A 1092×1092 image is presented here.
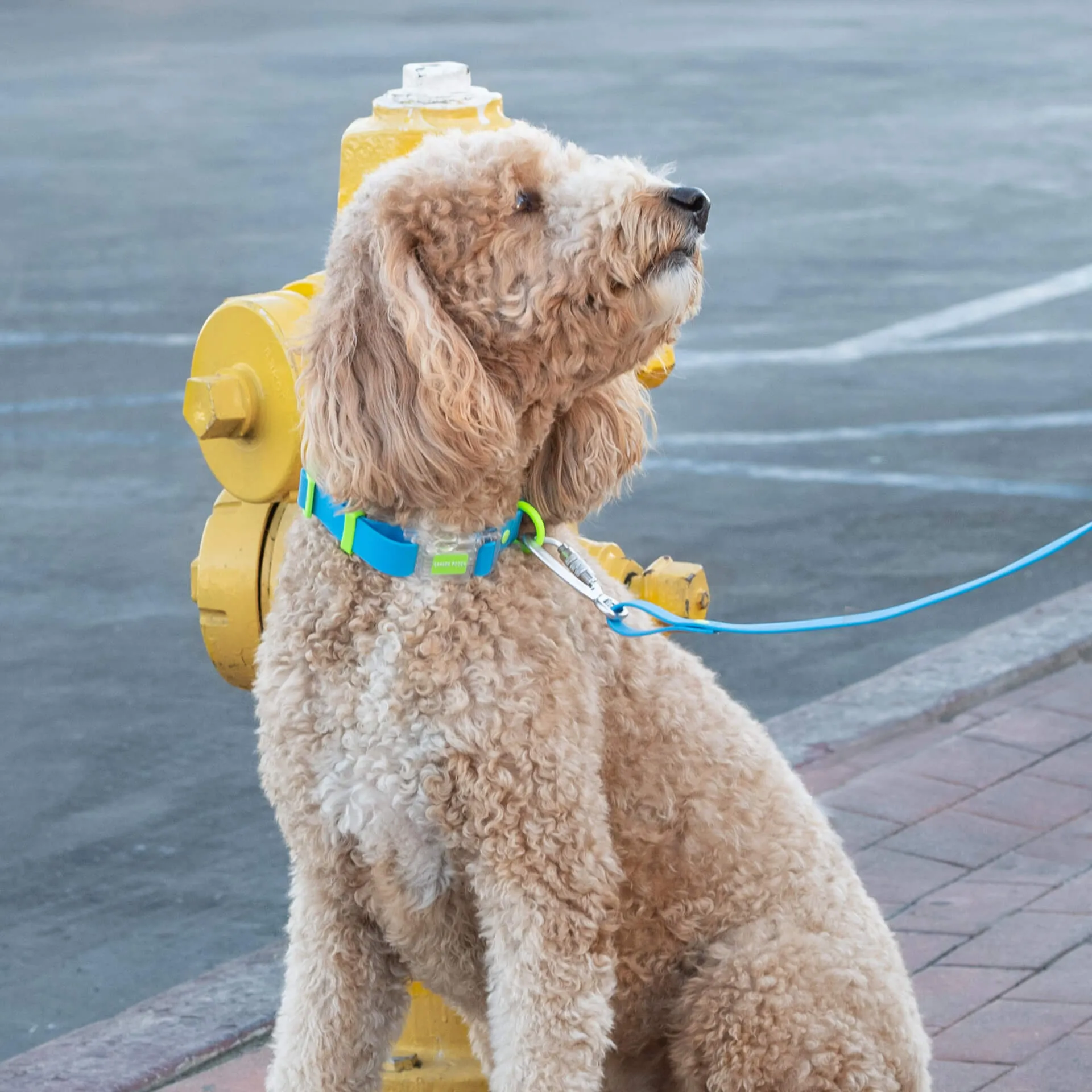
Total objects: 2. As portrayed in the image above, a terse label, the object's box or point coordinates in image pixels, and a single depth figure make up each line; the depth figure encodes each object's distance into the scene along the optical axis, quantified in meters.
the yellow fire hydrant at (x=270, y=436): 5.68
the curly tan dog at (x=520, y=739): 4.83
